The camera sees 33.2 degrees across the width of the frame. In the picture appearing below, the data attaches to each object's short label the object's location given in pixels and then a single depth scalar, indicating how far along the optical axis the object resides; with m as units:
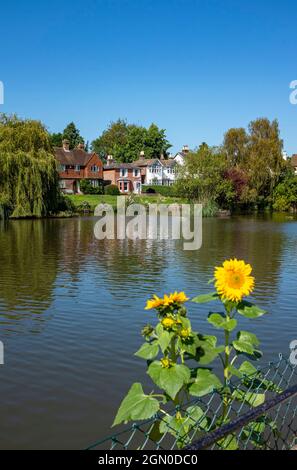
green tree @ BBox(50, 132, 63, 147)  101.25
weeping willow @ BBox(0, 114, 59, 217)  41.16
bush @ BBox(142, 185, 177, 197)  78.31
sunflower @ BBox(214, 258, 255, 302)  3.61
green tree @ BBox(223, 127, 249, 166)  68.44
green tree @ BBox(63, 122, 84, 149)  112.12
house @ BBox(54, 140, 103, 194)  73.81
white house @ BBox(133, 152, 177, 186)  90.00
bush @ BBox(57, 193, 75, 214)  47.53
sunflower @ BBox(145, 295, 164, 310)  3.46
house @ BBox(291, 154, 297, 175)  116.56
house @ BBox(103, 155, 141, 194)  83.31
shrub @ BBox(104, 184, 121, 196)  73.94
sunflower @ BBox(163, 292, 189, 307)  3.45
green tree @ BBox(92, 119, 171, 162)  104.19
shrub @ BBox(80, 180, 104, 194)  72.81
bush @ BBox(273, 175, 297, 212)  68.38
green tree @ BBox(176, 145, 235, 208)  59.78
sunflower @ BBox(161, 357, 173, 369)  3.44
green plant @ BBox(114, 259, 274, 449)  3.38
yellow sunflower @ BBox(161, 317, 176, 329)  3.39
